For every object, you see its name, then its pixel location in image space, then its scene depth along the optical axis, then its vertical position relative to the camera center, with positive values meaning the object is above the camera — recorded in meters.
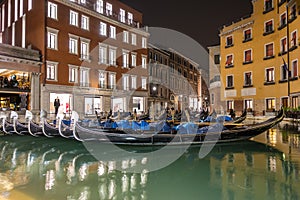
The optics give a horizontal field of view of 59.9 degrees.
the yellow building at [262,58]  17.38 +3.61
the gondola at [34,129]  10.98 -1.08
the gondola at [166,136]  8.88 -1.11
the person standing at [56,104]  17.55 -0.03
